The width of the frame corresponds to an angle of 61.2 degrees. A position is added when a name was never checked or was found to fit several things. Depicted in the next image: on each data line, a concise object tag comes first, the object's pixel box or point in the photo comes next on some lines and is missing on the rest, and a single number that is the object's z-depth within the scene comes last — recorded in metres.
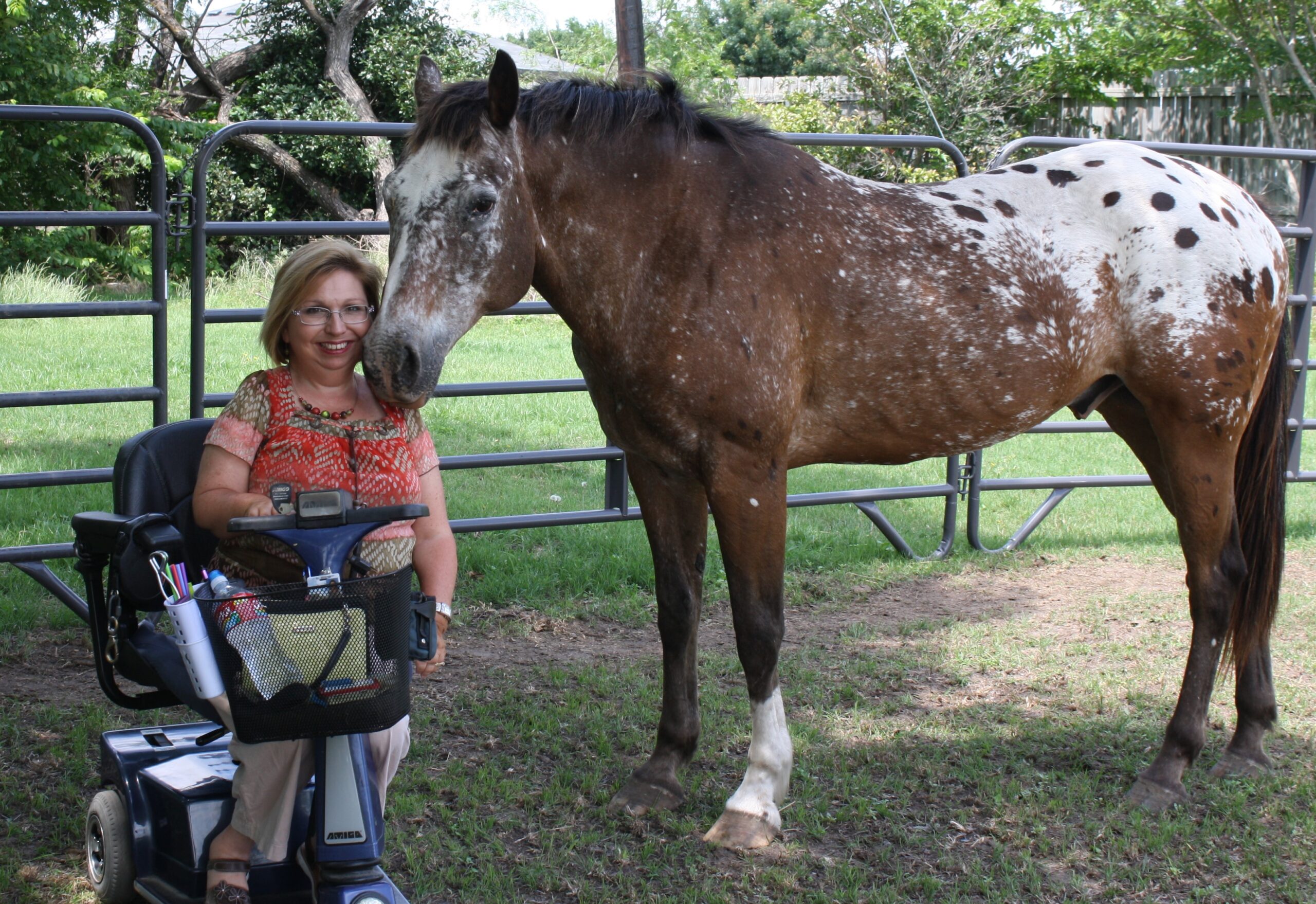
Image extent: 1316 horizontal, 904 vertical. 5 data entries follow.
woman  2.08
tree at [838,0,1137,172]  15.77
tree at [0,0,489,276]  11.53
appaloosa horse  2.44
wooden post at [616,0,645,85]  7.13
